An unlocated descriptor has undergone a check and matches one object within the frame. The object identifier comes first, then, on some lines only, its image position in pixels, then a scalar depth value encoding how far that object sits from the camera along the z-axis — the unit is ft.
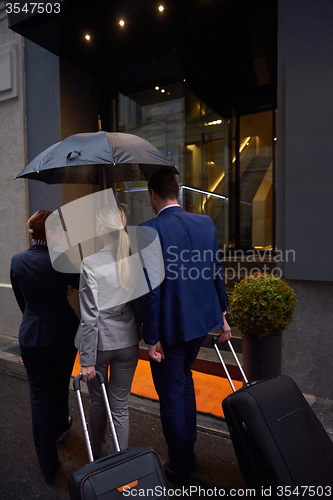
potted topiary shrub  10.98
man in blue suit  7.72
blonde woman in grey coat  7.49
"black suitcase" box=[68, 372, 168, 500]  5.38
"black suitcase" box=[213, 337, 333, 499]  5.89
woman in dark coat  8.54
